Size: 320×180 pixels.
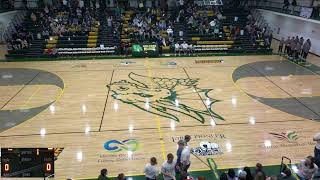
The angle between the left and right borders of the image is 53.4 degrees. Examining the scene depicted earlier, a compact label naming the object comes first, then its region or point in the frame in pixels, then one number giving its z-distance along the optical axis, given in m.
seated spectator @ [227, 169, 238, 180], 7.45
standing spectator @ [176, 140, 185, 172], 8.12
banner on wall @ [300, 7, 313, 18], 23.35
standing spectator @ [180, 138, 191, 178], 8.13
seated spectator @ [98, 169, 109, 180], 7.11
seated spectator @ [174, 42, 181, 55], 24.43
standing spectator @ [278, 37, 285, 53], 23.93
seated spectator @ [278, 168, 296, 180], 7.67
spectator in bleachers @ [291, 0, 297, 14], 25.69
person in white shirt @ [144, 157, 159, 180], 7.62
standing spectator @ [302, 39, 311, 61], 20.75
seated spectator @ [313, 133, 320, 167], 8.49
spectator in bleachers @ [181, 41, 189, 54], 24.40
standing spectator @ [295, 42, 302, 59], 21.37
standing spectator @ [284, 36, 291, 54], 22.66
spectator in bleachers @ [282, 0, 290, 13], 26.81
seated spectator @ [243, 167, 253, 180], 7.33
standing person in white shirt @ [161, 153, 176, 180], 7.55
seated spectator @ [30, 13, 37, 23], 27.53
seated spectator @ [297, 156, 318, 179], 7.53
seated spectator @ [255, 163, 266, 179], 6.78
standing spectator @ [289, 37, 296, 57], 21.90
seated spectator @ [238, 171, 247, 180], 6.95
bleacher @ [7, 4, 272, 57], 24.14
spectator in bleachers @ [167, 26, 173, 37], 25.95
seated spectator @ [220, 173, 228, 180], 7.08
